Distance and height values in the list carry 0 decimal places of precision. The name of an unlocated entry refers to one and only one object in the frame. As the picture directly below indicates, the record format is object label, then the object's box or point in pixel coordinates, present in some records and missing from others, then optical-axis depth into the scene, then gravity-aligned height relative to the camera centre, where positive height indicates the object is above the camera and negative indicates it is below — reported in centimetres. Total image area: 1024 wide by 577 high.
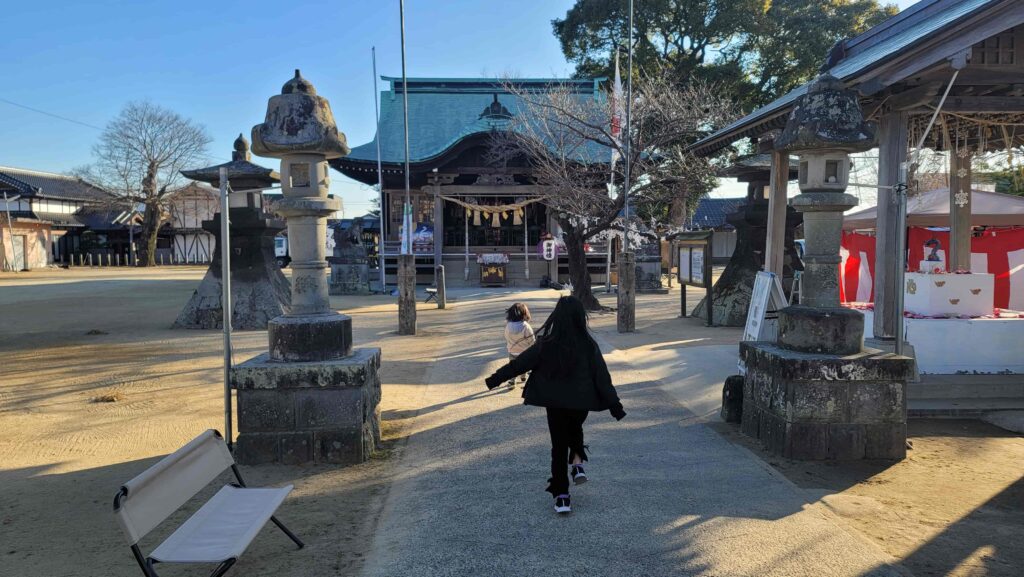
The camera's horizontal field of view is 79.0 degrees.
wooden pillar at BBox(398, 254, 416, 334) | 1130 -63
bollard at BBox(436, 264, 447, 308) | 1638 -75
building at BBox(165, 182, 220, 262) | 4609 +312
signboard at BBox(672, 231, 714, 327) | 1220 +0
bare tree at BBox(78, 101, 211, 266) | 4094 +523
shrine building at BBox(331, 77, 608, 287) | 2330 +268
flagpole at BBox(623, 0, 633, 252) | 1299 +203
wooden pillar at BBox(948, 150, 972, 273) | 892 +61
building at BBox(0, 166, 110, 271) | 3534 +335
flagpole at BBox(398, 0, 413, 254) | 1648 +130
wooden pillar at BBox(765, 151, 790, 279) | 789 +60
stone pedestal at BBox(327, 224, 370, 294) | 2127 -10
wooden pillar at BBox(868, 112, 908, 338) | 634 +33
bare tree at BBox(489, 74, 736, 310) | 1488 +289
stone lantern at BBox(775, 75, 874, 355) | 485 +56
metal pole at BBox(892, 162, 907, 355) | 487 +10
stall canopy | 1248 +94
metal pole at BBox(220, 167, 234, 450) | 439 -19
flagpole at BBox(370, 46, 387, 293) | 2168 +103
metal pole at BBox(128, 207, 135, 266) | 4497 +230
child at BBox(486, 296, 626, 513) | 371 -70
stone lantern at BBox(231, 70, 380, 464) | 456 -71
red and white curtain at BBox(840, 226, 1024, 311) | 1041 -14
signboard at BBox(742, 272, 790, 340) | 725 -58
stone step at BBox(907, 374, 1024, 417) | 617 -138
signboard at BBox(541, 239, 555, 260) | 2156 +46
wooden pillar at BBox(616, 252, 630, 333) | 1152 -69
